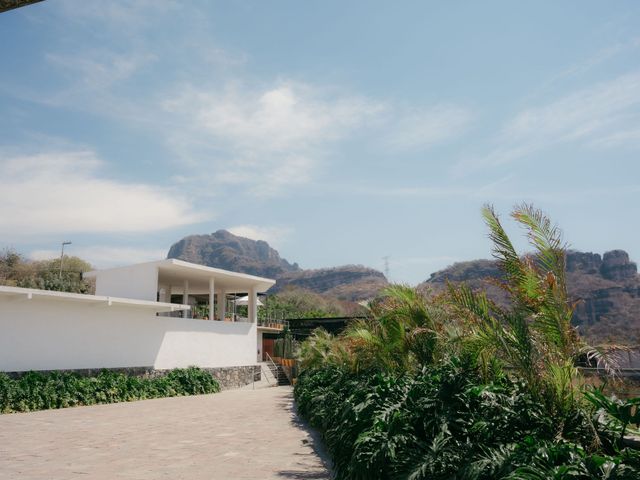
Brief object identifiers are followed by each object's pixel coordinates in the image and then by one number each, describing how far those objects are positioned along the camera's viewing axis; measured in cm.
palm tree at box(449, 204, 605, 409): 413
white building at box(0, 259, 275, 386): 1472
